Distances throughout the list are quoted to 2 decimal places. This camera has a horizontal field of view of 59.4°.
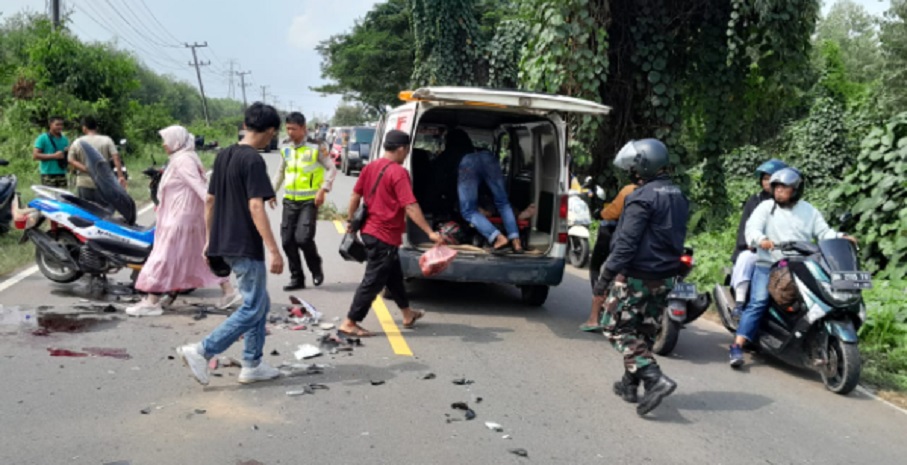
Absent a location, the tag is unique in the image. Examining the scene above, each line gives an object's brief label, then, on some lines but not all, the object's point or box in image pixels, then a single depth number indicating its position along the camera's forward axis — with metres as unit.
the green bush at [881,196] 8.87
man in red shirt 6.69
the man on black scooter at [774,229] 6.50
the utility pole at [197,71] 73.24
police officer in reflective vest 8.75
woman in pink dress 7.20
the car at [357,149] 29.58
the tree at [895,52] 31.57
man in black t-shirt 5.30
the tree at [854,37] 42.00
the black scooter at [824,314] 5.79
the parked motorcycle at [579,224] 11.09
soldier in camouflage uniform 5.14
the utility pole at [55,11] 21.53
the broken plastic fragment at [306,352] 6.19
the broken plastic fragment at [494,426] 4.80
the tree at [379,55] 39.16
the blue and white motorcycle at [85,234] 7.88
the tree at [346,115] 89.77
